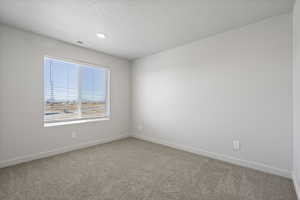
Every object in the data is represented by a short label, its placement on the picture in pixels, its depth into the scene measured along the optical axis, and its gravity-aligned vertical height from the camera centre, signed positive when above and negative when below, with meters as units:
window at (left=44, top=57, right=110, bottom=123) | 2.87 +0.20
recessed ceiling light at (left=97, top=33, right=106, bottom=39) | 2.61 +1.25
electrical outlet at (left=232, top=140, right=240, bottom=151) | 2.37 -0.80
